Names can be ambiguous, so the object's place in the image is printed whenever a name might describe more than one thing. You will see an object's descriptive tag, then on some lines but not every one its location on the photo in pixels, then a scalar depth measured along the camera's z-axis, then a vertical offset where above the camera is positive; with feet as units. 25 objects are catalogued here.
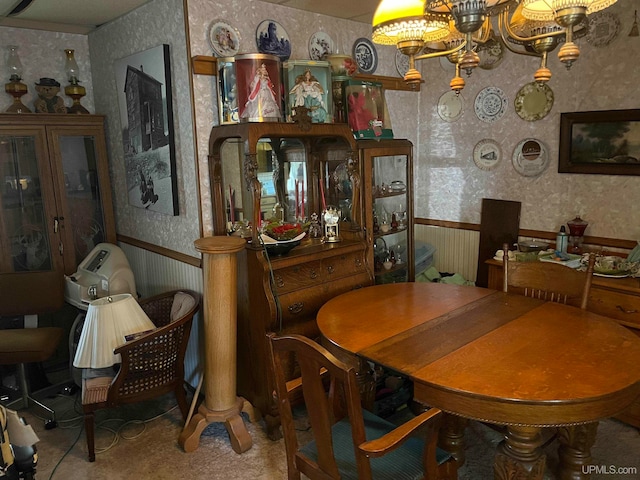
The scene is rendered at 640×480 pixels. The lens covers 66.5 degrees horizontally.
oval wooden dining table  4.97 -2.33
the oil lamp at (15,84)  10.43 +1.91
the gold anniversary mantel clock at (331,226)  9.50 -1.21
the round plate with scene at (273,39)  9.40 +2.44
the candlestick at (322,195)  10.07 -0.64
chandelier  4.60 +1.43
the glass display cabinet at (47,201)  10.18 -0.64
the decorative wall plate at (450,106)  12.48 +1.36
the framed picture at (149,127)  9.42 +0.87
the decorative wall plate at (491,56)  11.43 +2.39
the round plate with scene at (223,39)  8.77 +2.32
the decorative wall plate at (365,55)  11.28 +2.49
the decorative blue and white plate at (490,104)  11.66 +1.30
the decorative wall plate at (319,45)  10.30 +2.51
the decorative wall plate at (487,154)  11.96 +0.10
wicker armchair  8.00 -3.46
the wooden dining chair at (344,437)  4.70 -2.94
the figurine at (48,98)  10.82 +1.67
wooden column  8.00 -3.03
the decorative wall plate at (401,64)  12.28 +2.44
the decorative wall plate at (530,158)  11.09 -0.02
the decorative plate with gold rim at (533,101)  10.82 +1.24
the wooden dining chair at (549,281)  7.54 -1.99
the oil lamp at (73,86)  11.13 +1.97
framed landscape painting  9.64 +0.25
